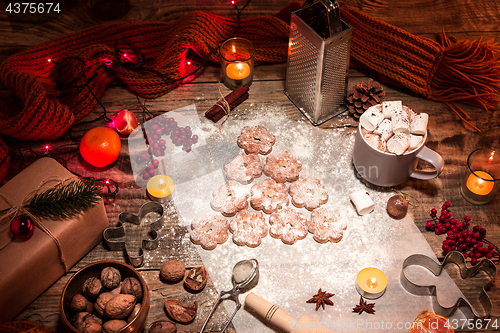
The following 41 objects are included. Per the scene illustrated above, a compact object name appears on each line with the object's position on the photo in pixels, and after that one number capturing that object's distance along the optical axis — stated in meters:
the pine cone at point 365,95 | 0.58
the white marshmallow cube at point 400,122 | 0.49
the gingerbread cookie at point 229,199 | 0.51
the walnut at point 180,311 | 0.44
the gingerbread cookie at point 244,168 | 0.54
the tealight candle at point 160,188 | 0.52
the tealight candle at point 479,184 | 0.51
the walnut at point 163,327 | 0.43
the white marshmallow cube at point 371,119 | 0.51
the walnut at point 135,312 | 0.41
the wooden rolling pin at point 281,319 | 0.42
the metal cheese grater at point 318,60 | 0.52
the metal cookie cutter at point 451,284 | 0.45
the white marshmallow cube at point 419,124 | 0.49
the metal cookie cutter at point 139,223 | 0.48
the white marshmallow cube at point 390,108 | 0.51
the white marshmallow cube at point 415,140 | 0.49
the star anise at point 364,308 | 0.45
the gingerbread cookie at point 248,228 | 0.49
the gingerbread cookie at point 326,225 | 0.49
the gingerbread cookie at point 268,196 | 0.52
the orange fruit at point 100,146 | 0.52
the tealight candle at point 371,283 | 0.45
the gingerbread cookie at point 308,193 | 0.52
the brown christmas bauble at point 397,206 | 0.51
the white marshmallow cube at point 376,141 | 0.49
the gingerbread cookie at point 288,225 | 0.49
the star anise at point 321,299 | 0.45
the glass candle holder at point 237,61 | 0.61
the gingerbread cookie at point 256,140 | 0.56
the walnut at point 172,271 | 0.47
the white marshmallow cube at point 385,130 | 0.50
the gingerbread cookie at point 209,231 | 0.49
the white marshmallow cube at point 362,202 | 0.50
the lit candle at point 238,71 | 0.61
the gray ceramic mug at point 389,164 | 0.49
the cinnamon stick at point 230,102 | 0.59
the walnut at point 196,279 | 0.46
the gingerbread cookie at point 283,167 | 0.54
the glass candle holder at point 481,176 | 0.51
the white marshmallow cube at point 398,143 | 0.48
